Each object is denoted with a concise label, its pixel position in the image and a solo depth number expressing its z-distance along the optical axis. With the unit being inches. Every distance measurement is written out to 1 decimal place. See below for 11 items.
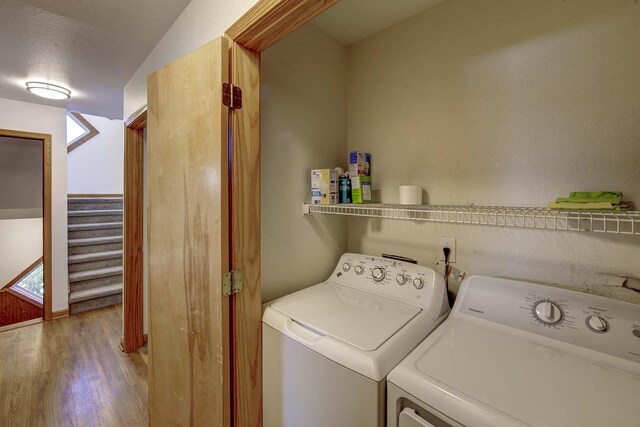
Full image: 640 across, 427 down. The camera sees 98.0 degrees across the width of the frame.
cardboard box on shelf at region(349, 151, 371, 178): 58.6
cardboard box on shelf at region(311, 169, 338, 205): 55.9
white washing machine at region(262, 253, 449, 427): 32.7
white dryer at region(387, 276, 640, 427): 25.3
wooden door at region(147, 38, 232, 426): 40.8
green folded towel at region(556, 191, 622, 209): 33.0
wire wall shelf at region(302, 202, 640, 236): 32.5
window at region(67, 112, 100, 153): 182.2
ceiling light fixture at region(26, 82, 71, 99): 91.1
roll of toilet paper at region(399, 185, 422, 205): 53.1
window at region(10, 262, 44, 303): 156.8
